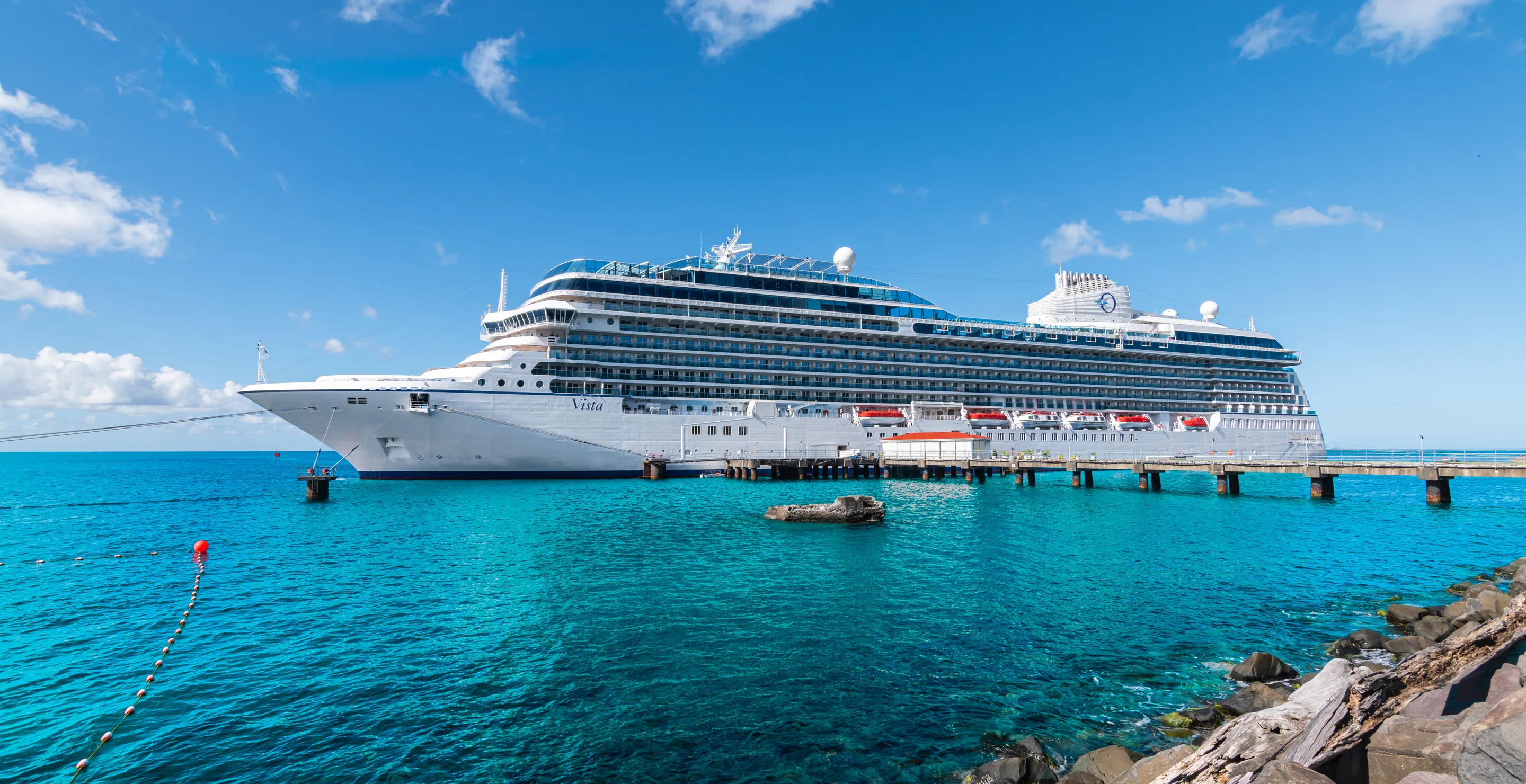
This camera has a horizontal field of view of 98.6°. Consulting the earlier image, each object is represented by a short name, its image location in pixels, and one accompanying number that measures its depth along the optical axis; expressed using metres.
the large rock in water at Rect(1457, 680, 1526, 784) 4.30
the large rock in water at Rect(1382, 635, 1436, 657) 12.88
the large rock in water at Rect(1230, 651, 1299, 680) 11.71
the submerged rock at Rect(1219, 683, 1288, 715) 10.21
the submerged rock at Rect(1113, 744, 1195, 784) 7.62
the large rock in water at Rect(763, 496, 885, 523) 30.39
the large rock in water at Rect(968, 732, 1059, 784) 8.19
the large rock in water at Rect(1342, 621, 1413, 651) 13.54
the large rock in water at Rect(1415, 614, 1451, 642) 13.84
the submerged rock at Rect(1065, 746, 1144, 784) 8.20
